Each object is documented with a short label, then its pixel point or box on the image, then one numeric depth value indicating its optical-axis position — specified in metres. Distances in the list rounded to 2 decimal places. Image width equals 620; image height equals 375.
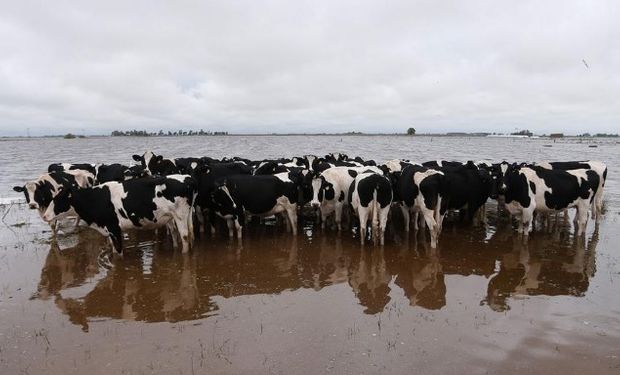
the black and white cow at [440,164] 16.06
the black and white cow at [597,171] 12.55
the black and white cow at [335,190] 11.88
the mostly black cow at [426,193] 10.20
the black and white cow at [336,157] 18.61
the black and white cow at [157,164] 13.64
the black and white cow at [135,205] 9.48
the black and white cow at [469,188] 11.80
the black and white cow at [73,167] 16.29
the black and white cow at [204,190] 11.49
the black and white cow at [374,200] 10.41
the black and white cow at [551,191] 11.05
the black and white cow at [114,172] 13.09
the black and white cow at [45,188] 11.71
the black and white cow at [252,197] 10.95
